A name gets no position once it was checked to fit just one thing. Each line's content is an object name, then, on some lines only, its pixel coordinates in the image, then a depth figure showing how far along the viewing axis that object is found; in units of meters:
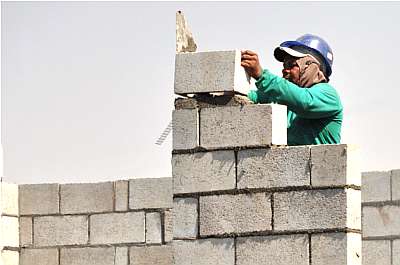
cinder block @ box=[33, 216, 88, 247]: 22.45
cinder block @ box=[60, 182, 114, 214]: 22.38
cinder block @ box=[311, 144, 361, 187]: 14.11
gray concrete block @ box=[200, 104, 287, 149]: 14.40
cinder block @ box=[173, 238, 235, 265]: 14.49
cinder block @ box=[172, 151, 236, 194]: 14.57
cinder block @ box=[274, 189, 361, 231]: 14.07
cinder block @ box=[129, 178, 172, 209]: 21.95
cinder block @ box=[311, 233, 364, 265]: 14.01
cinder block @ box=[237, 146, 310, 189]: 14.28
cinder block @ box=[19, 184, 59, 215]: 22.63
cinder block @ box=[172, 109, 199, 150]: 14.71
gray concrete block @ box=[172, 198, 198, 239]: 14.66
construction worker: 14.55
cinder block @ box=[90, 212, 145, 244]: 22.12
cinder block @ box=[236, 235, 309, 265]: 14.20
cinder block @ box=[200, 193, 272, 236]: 14.40
